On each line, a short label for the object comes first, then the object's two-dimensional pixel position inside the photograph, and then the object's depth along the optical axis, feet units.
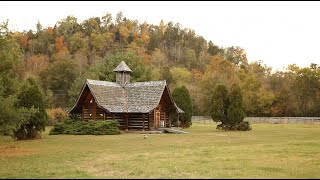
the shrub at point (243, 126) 159.02
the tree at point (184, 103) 181.68
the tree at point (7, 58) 82.14
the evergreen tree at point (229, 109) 158.81
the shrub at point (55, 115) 205.29
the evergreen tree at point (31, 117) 113.70
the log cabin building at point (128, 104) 154.61
